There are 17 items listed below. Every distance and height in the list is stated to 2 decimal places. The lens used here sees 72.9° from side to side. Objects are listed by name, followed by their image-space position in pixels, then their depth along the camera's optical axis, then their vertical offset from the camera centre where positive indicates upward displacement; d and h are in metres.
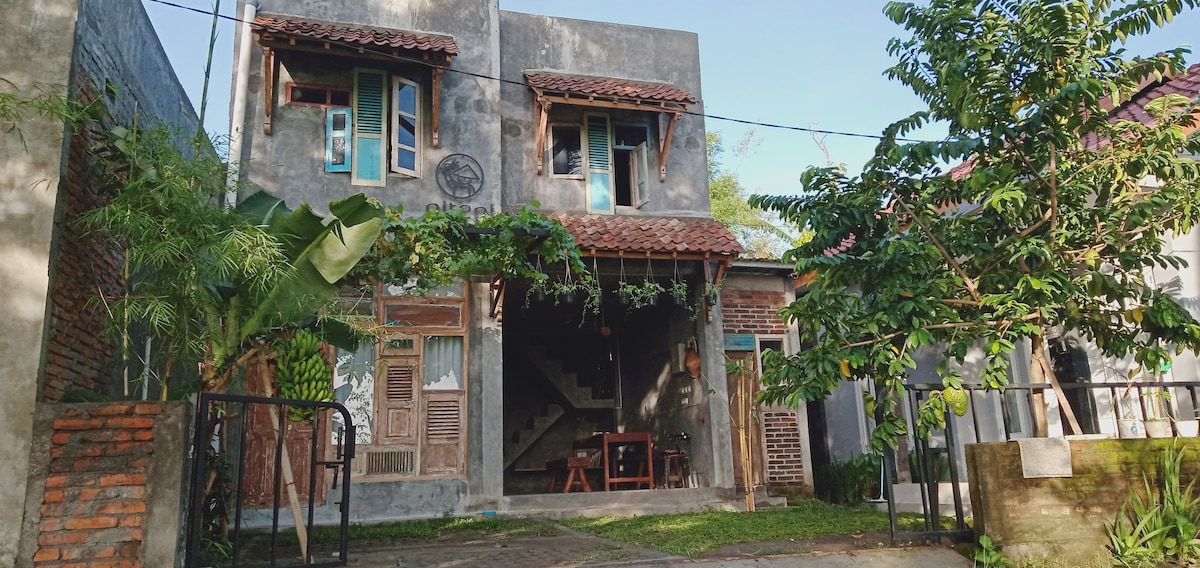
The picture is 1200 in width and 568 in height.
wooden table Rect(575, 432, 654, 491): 11.40 -0.13
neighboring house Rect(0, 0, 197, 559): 4.74 +1.38
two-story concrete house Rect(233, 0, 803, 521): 10.15 +3.75
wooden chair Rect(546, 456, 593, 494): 11.48 -0.34
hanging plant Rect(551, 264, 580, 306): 9.51 +1.87
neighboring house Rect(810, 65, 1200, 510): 8.12 +0.65
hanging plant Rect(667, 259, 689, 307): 10.48 +2.07
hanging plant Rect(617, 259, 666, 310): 10.16 +1.93
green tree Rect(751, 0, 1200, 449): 6.05 +1.76
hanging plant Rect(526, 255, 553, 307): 9.73 +1.96
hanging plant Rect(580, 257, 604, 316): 9.80 +2.05
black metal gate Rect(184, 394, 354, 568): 4.87 -0.31
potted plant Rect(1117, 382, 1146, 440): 6.40 +0.03
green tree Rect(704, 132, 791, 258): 26.39 +7.25
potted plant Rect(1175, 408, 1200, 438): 6.41 +0.00
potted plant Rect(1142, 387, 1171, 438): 6.37 +0.03
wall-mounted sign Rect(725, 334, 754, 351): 12.14 +1.49
